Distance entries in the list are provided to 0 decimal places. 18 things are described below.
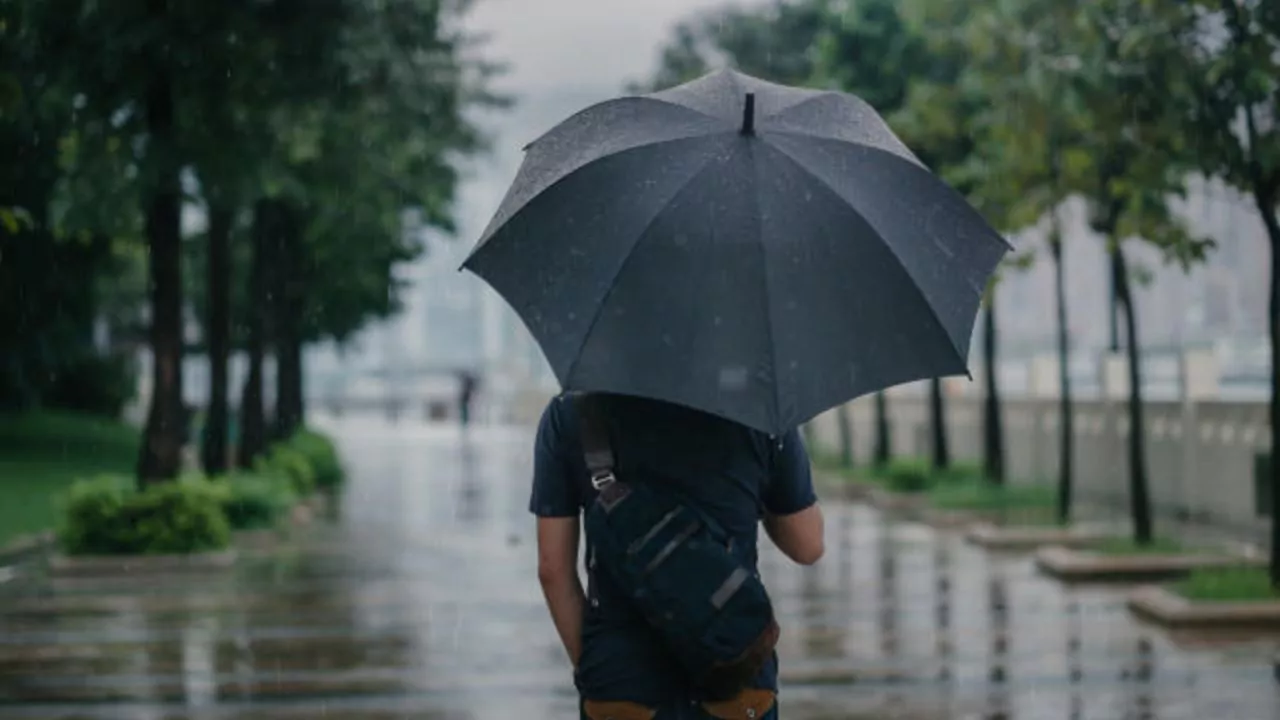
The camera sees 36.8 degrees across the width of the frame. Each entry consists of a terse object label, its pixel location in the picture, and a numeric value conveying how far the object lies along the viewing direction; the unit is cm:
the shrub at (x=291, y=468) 2694
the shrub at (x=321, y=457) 3222
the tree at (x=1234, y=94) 1305
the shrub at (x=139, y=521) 1856
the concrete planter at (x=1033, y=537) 1881
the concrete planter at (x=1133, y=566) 1592
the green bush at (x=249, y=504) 2114
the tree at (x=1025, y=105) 1626
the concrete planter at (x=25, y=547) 2030
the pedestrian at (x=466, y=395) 5899
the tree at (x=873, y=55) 2655
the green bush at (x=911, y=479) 2629
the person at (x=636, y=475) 406
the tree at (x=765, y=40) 3494
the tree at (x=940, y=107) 1944
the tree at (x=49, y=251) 1750
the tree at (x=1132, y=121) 1434
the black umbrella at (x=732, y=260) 416
